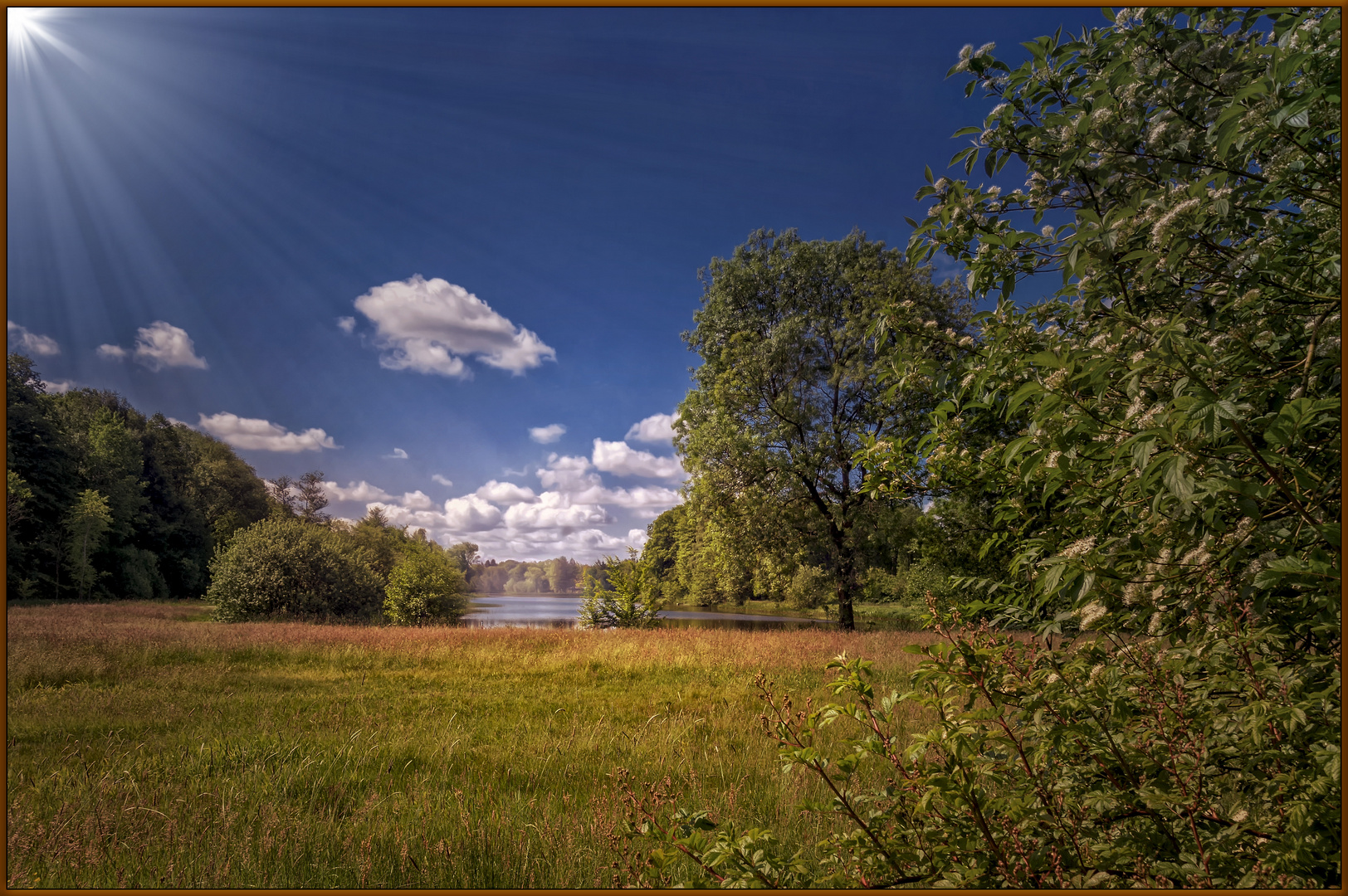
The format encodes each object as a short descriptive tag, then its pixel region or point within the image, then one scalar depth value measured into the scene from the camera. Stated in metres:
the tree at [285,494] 63.28
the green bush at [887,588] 31.04
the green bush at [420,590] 29.72
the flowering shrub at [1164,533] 1.54
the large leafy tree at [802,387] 16.95
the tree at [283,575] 24.14
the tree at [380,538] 54.76
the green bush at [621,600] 20.27
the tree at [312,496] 66.19
